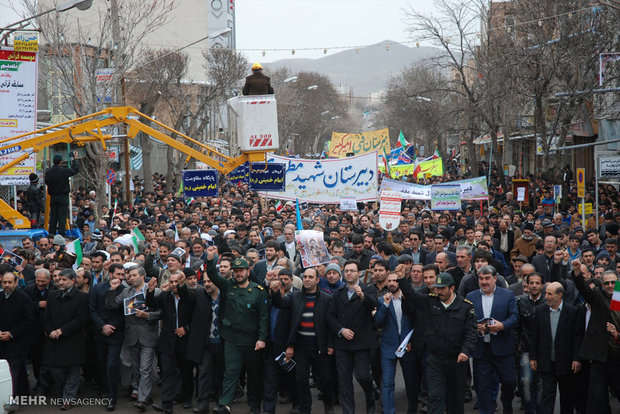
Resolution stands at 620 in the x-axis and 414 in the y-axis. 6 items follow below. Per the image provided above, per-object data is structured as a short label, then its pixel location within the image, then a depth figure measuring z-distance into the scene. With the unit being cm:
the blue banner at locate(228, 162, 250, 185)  2181
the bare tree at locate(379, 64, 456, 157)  6078
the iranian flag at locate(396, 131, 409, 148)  4646
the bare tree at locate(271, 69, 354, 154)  6389
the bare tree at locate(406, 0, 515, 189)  3142
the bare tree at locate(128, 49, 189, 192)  3606
